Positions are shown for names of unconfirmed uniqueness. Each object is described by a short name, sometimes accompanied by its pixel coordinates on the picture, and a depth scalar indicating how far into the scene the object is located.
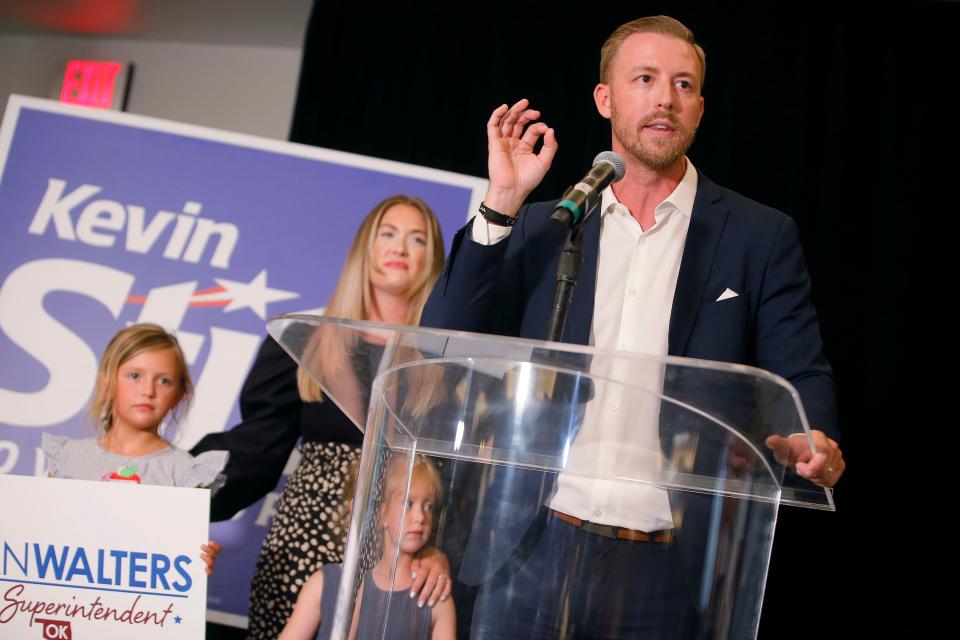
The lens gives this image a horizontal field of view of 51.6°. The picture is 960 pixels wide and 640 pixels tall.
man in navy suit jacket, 1.45
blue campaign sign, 3.02
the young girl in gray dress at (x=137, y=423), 2.85
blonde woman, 2.78
